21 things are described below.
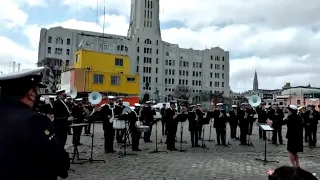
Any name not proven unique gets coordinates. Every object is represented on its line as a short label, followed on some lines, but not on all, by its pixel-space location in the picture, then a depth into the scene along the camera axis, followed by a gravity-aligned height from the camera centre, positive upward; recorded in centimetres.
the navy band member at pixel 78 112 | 1597 -18
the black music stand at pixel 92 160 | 1143 -170
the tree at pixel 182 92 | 10417 +533
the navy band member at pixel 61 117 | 1091 -28
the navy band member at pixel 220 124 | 1752 -70
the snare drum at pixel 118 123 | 1295 -53
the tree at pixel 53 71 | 6988 +764
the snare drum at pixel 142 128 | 1386 -75
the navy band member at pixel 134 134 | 1441 -104
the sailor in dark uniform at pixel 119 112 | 1490 -14
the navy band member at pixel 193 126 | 1650 -77
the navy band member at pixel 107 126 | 1377 -69
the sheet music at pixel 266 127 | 1170 -57
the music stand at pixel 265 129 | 1171 -61
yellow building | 4106 +412
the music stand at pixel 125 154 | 1311 -171
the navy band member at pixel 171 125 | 1523 -72
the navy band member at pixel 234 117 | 1979 -38
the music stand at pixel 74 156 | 1039 -161
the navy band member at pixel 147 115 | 1848 -32
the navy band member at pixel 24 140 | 233 -22
